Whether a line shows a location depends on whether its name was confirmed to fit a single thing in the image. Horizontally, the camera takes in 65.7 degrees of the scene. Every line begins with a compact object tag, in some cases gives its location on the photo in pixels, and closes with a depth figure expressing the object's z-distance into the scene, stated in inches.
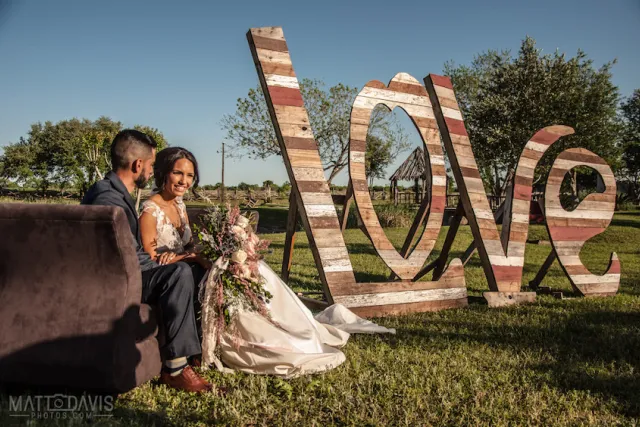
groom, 125.9
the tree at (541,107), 987.3
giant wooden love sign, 207.2
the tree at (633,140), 1380.4
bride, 139.5
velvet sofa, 109.6
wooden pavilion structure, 1219.1
